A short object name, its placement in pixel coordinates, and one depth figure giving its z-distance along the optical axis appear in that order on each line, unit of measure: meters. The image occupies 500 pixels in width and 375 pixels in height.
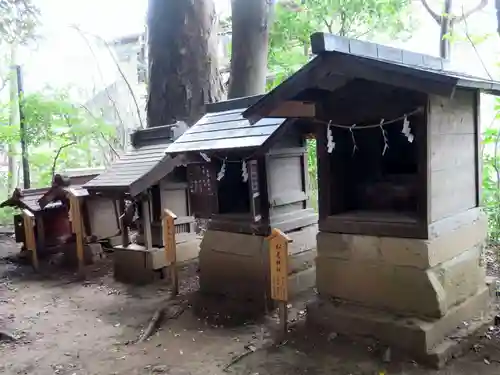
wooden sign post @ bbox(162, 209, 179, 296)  7.37
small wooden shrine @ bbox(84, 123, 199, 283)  8.20
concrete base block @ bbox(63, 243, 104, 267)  10.23
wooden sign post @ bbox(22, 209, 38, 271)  10.09
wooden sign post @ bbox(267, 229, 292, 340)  5.34
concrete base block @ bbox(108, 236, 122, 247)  10.82
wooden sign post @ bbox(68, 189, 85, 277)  9.36
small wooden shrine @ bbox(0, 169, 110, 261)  10.08
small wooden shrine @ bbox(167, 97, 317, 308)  6.43
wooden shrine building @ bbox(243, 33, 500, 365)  4.47
